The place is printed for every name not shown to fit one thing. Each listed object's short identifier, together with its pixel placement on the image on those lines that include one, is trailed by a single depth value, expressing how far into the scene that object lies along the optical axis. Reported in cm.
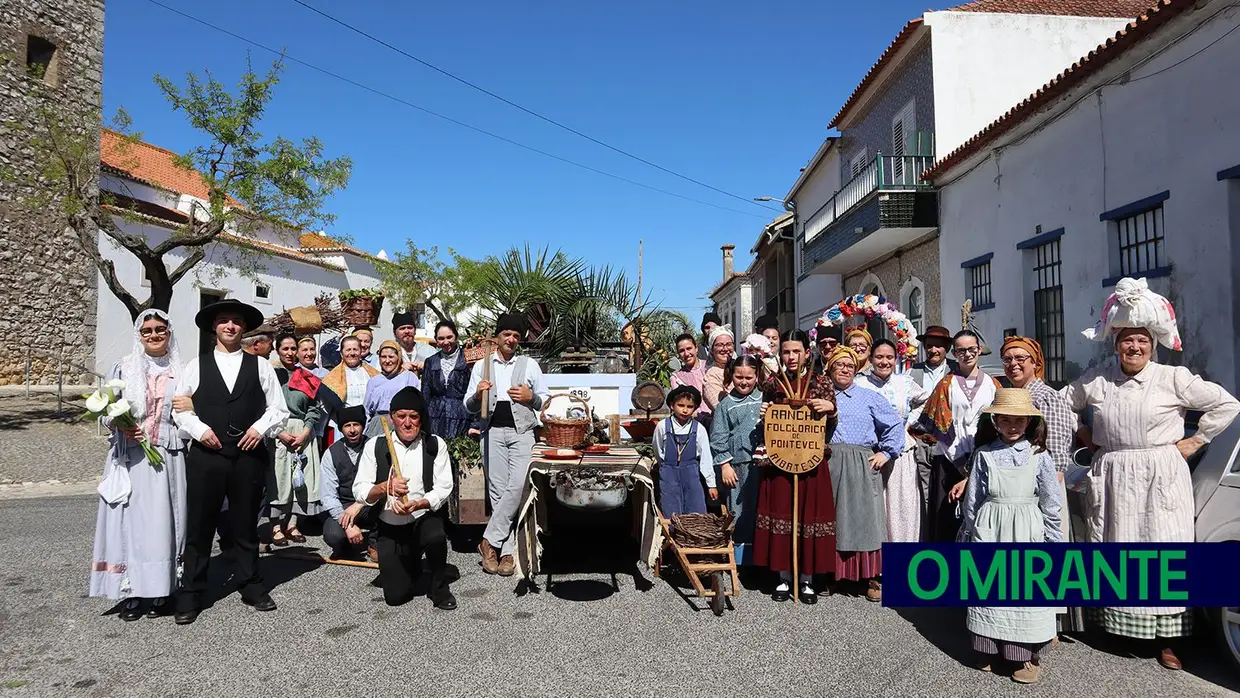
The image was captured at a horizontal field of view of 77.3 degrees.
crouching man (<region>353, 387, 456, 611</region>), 487
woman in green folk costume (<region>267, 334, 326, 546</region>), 634
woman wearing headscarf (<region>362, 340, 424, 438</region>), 610
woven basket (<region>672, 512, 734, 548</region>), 487
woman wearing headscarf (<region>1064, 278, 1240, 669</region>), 378
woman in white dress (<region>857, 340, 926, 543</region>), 517
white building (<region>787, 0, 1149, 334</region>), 1391
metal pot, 454
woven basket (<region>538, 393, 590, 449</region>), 513
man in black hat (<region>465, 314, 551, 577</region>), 558
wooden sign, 483
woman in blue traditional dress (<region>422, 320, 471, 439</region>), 617
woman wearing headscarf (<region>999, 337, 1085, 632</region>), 410
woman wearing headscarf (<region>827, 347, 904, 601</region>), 493
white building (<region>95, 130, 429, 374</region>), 1992
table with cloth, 475
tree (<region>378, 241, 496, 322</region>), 2723
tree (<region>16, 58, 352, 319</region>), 1325
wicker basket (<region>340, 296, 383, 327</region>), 729
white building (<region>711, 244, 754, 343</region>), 3522
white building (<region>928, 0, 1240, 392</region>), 759
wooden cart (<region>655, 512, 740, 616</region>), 462
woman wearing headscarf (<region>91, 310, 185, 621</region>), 446
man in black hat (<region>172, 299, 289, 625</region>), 465
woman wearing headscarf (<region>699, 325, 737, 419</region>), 623
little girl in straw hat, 360
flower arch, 641
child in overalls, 523
